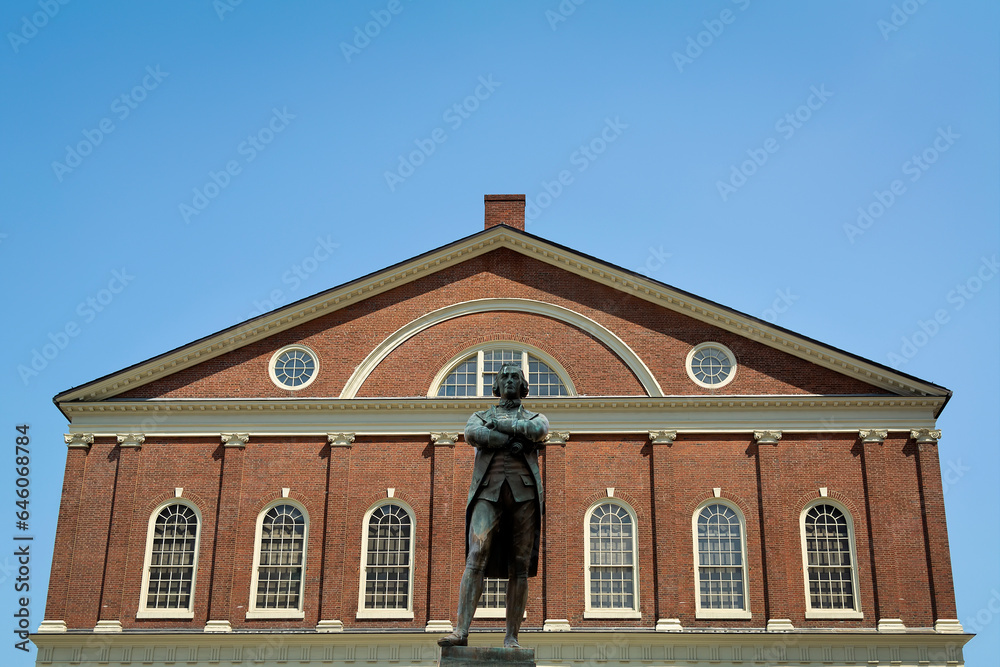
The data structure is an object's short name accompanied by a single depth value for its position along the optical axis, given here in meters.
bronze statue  12.56
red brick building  31.42
